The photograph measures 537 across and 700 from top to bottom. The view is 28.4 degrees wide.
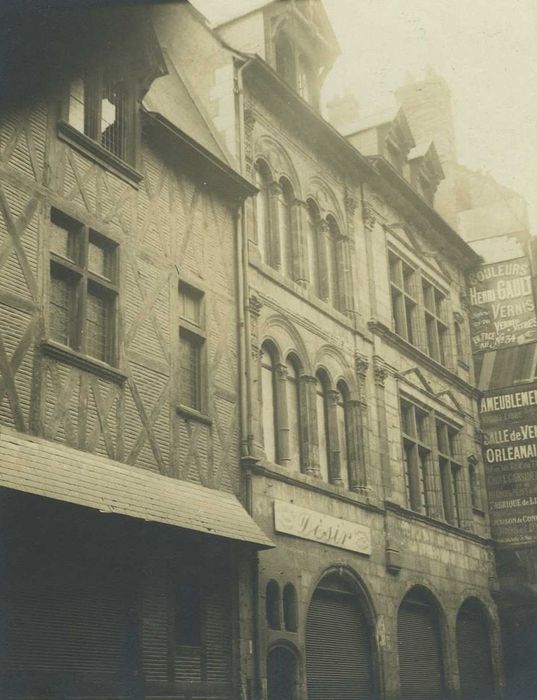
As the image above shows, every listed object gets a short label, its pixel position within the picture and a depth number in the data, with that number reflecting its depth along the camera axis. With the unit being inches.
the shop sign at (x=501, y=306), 993.7
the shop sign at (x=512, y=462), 941.8
